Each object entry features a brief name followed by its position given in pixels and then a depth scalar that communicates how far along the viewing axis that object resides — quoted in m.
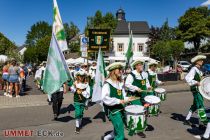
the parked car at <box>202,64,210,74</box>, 16.40
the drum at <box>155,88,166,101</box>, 5.22
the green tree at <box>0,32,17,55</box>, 40.92
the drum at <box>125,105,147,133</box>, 3.31
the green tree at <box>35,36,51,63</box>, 43.10
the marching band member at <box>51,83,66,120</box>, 5.58
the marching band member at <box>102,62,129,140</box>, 3.34
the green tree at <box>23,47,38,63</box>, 49.26
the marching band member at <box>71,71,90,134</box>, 4.68
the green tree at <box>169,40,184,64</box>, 27.28
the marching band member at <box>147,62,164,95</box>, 5.60
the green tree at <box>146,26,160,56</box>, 34.54
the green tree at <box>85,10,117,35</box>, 33.42
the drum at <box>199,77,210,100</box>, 4.01
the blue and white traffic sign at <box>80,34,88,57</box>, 9.53
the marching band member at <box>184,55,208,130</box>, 4.46
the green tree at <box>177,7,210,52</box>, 33.94
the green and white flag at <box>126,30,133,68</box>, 6.93
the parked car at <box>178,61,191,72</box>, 22.71
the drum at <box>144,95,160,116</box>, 4.12
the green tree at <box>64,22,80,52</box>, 48.24
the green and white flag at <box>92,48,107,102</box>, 4.32
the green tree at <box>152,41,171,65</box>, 26.68
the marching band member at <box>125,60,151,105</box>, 4.50
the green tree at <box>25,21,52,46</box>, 56.91
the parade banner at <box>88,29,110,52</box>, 8.84
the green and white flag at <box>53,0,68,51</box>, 4.66
